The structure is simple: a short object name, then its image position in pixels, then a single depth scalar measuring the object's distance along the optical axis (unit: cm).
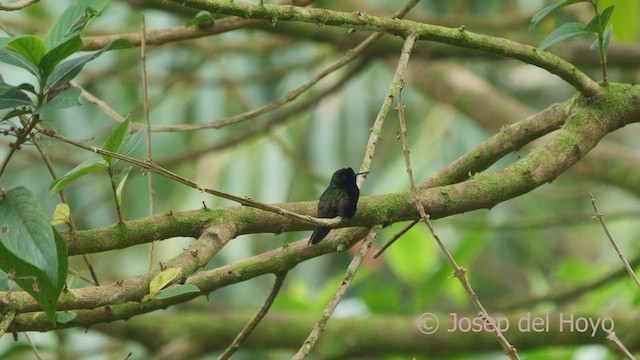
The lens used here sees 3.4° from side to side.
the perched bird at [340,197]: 916
